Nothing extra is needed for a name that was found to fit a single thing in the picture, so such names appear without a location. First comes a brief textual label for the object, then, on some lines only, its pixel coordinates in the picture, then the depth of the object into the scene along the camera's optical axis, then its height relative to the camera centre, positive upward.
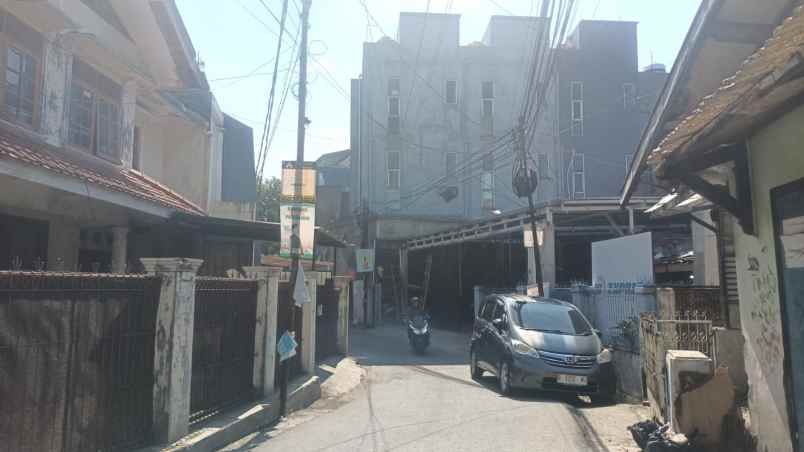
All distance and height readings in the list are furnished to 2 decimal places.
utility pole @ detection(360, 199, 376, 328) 27.25 +2.64
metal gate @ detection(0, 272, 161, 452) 4.64 -0.57
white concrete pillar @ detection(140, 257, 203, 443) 6.34 -0.60
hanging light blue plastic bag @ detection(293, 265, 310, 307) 9.81 +0.02
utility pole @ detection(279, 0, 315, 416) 9.12 +2.19
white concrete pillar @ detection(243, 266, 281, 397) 9.22 -0.53
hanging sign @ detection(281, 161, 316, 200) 9.88 +1.71
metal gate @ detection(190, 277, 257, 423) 7.38 -0.67
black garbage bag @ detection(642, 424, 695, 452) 6.05 -1.47
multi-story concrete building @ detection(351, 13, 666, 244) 31.25 +8.72
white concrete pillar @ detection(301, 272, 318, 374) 12.05 -0.67
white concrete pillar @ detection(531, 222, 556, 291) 17.70 +1.13
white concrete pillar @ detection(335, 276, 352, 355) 16.52 -0.54
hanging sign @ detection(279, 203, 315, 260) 9.78 +0.96
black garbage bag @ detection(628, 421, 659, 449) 7.05 -1.56
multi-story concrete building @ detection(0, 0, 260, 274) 8.89 +2.79
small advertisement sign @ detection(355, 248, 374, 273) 25.89 +1.35
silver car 10.36 -0.99
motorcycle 17.75 -1.16
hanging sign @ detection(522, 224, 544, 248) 17.34 +1.58
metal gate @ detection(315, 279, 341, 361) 14.52 -0.70
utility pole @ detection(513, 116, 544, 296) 16.44 +2.85
